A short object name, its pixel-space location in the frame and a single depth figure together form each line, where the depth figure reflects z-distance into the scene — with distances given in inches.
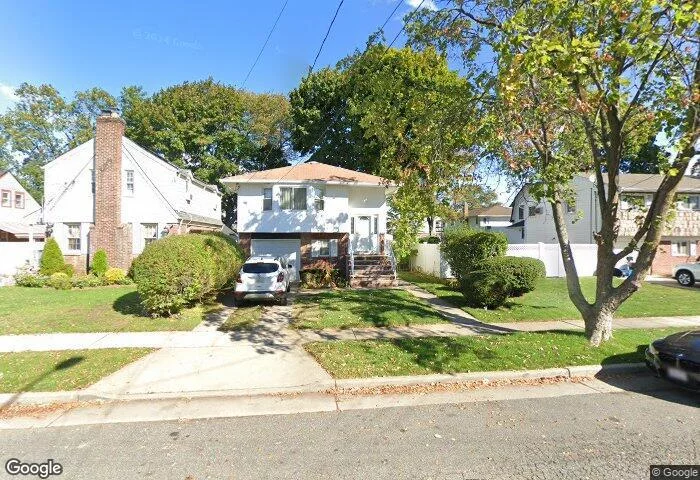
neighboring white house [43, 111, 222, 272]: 735.7
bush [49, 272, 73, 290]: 619.2
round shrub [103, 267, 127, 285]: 660.7
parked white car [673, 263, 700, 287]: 685.9
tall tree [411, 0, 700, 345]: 201.3
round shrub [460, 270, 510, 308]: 422.1
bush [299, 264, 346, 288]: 679.1
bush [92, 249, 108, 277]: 691.4
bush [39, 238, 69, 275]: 689.6
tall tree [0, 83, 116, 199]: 1573.6
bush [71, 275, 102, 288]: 634.8
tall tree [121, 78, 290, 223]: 1323.8
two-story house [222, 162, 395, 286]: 740.6
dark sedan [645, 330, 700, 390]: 201.6
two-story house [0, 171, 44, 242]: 1055.0
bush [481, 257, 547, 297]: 418.9
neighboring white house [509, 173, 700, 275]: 925.8
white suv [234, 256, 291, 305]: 466.3
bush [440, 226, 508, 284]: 530.0
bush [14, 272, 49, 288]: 634.2
